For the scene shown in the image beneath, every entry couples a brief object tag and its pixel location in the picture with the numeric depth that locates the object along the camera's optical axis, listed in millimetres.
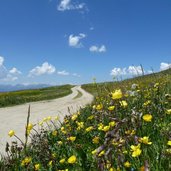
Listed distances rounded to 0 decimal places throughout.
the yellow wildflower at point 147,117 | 1874
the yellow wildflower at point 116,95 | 1890
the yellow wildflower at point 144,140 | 1506
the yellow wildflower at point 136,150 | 1457
